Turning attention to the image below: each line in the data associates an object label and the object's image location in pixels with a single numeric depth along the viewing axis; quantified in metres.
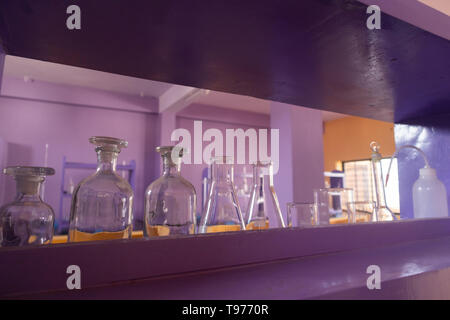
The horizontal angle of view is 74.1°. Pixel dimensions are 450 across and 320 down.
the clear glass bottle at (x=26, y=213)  0.41
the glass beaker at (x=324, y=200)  0.75
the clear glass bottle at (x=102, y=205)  0.43
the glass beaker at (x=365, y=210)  0.80
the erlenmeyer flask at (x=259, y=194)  0.64
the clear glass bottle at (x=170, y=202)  0.50
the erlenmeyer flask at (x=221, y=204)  0.56
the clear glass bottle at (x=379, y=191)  0.79
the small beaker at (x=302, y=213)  0.67
